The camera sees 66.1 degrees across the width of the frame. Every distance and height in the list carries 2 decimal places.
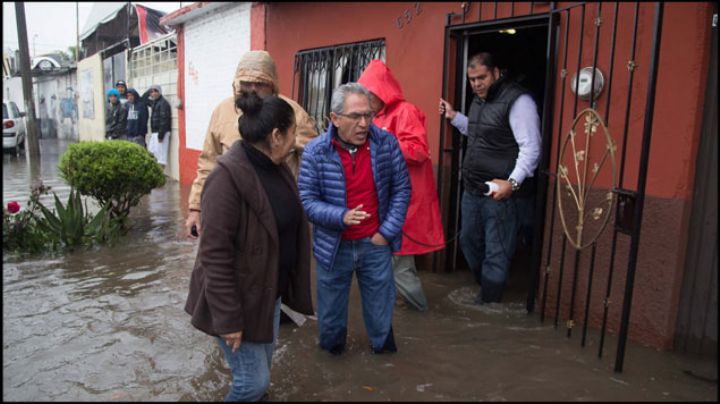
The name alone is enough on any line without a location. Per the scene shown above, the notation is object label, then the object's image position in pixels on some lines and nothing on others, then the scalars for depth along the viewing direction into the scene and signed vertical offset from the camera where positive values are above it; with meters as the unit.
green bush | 5.97 -0.60
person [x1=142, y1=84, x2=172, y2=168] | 11.06 -0.04
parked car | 12.62 -0.53
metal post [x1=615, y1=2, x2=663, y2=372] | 2.46 -0.16
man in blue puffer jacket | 2.94 -0.44
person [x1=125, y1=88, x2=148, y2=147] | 11.06 +0.00
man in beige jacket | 3.38 -0.01
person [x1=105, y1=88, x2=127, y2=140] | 11.32 -0.04
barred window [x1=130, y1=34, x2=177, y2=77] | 10.94 +1.29
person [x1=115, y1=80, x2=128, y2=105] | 11.74 +0.58
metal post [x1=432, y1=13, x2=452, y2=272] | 4.45 -0.05
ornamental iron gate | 3.09 -0.10
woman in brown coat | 2.24 -0.51
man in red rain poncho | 3.76 -0.34
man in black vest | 3.73 -0.22
